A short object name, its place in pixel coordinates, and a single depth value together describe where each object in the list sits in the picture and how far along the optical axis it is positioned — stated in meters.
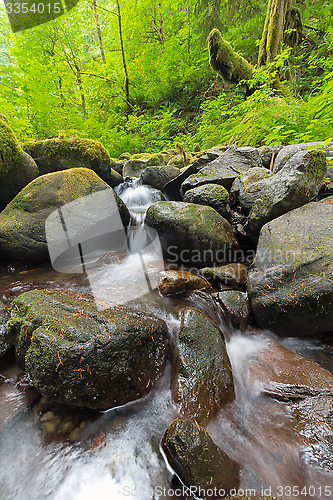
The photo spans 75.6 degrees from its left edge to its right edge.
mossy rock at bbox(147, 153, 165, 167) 7.84
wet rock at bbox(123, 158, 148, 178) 7.99
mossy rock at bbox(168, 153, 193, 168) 7.69
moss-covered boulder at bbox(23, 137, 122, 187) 4.92
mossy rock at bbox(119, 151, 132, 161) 10.20
